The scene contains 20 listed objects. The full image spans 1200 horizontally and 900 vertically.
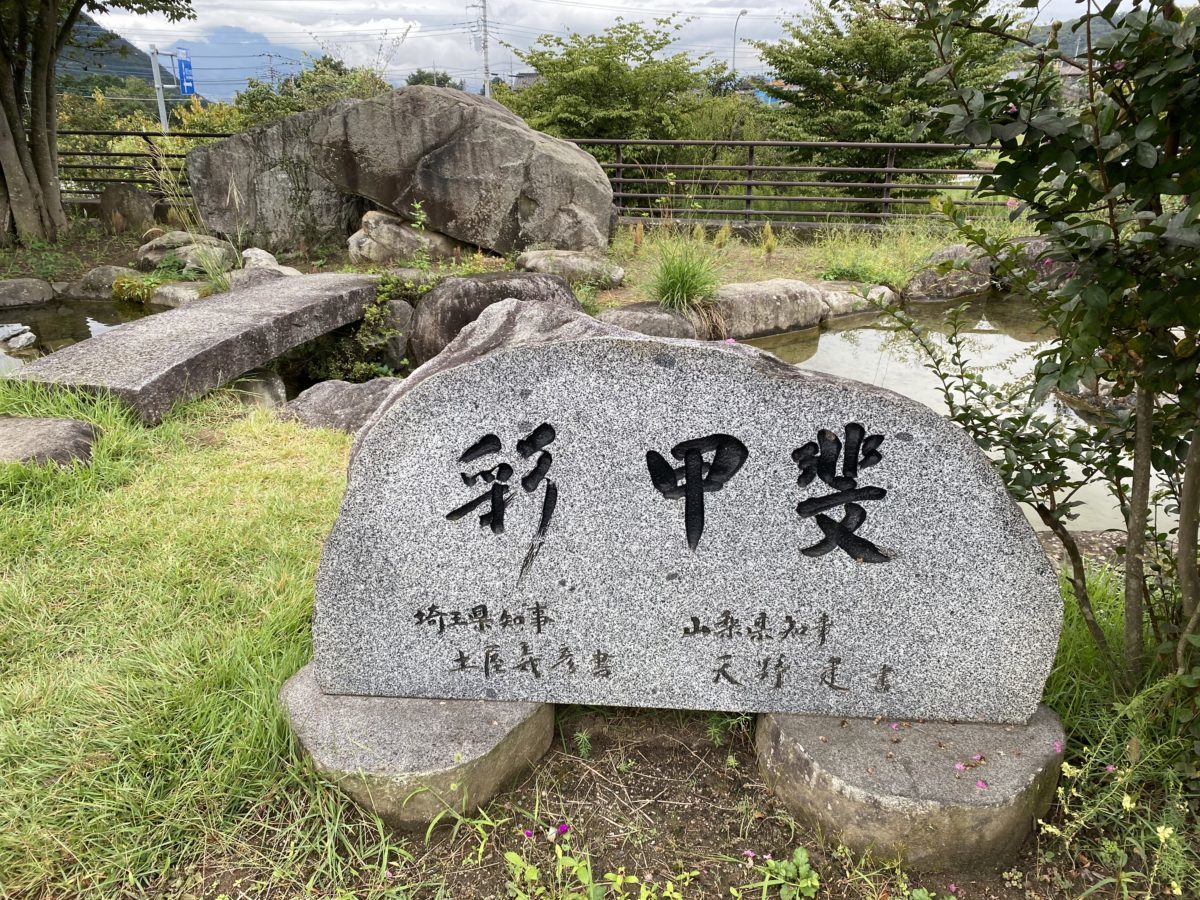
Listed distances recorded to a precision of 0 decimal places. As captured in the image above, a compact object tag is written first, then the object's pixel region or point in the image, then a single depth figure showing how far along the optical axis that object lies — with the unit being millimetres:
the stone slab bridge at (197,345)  4023
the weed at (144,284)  7954
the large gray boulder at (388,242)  7980
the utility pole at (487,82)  18670
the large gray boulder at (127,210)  10484
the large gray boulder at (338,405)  4406
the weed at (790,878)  1738
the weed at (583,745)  2109
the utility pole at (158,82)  14602
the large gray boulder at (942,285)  8062
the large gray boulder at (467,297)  5625
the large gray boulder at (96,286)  8289
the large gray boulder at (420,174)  7707
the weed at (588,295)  6590
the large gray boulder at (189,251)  7828
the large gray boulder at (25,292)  7828
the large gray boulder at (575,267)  7249
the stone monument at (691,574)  1759
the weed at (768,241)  9453
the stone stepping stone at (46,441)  3336
